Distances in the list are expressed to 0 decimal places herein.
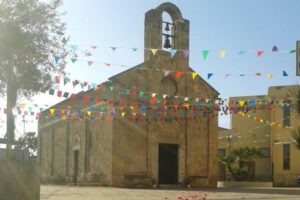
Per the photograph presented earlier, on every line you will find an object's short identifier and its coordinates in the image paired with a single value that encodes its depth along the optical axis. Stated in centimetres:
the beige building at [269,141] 4259
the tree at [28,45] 1738
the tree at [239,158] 4231
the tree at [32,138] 6831
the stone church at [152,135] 2945
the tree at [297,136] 2067
